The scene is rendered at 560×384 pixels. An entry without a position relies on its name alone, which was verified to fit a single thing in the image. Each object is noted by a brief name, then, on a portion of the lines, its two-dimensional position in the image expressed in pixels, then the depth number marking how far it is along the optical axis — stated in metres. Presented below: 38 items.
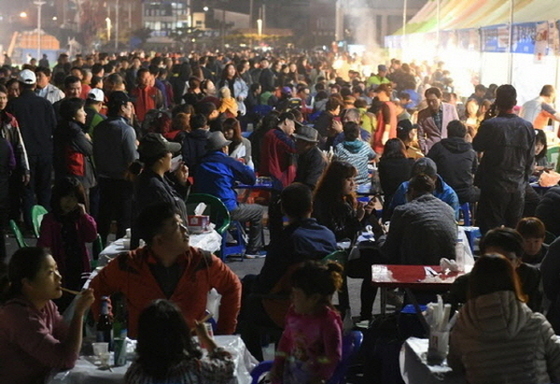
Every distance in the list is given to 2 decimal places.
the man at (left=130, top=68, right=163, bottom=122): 23.60
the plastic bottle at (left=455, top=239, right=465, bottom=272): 10.80
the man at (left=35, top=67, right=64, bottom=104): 21.81
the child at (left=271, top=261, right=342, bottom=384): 7.84
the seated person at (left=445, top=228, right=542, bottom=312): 9.05
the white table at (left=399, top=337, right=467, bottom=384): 7.73
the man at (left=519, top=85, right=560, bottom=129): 19.91
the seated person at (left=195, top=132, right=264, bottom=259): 15.43
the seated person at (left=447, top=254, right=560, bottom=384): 7.24
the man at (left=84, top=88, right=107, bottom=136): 17.94
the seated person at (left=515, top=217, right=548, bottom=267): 10.41
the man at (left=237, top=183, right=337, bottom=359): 9.89
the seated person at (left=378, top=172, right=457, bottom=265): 11.17
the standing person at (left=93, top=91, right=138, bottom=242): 15.42
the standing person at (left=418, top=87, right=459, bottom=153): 19.83
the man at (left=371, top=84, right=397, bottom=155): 21.08
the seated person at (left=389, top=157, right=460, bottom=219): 12.88
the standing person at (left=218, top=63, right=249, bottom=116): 30.93
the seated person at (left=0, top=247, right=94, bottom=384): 7.34
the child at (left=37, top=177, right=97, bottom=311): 10.85
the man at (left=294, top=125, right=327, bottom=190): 15.72
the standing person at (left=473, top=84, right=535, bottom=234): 14.74
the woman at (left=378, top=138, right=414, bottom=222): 15.48
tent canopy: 24.40
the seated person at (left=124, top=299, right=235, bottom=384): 6.57
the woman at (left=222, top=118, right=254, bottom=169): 18.14
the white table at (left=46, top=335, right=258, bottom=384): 7.49
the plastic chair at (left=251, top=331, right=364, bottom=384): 8.03
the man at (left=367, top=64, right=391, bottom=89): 34.33
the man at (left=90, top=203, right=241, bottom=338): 8.19
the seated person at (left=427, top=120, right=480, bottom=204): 16.28
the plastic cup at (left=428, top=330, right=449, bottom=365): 8.06
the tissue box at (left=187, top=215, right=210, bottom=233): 12.89
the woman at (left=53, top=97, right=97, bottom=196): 16.04
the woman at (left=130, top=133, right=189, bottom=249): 10.84
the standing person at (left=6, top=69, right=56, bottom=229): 18.10
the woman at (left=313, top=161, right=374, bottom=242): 12.31
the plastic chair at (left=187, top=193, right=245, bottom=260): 14.43
